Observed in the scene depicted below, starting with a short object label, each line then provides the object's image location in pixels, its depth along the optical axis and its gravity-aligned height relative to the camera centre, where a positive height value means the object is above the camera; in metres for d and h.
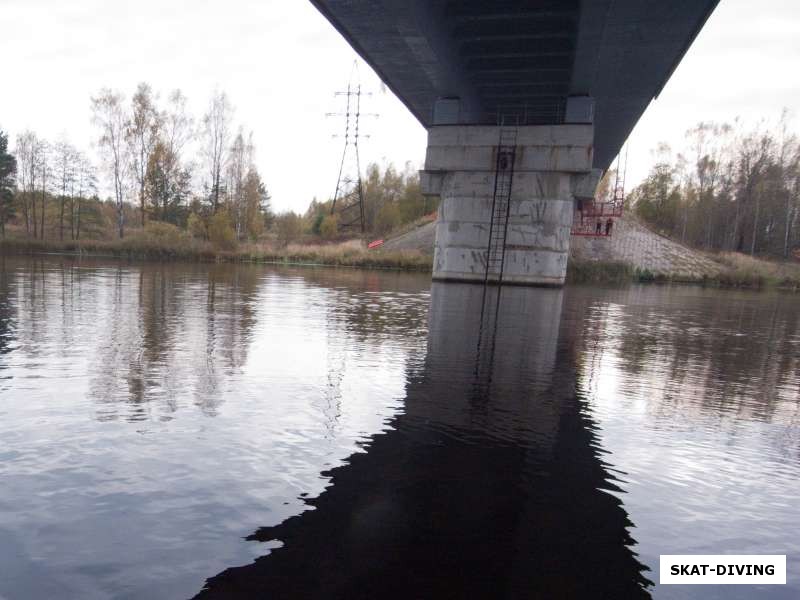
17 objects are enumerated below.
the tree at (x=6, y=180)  58.34 +4.11
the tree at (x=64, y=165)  60.78 +6.50
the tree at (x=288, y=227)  65.06 +1.44
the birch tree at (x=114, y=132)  50.88 +9.08
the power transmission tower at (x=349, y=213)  85.19 +5.26
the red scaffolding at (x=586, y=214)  36.72 +3.74
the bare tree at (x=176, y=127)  53.53 +10.62
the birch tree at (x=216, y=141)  53.97 +9.60
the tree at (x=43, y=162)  60.84 +6.65
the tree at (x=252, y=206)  60.69 +3.49
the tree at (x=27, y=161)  61.38 +6.71
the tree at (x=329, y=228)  76.00 +1.99
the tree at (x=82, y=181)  61.28 +4.77
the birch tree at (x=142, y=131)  51.84 +9.51
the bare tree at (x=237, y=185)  58.59 +5.64
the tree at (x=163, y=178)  52.84 +5.34
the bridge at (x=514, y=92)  16.69 +7.38
